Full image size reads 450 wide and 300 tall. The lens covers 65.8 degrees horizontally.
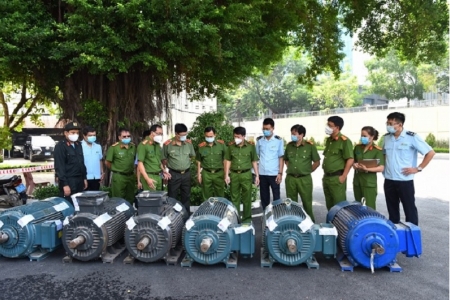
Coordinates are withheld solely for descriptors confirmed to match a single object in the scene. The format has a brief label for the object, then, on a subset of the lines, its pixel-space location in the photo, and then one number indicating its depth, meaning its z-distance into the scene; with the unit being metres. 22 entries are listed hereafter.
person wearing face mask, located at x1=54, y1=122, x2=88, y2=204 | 5.17
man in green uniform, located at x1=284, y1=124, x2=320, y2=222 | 5.38
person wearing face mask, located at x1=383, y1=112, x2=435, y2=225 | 4.79
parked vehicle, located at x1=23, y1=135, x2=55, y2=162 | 19.56
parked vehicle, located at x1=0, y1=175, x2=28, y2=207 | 7.20
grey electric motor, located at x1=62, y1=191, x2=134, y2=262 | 4.11
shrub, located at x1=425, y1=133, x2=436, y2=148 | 25.91
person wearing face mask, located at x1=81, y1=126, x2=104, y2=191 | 5.77
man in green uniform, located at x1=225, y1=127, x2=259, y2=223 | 5.69
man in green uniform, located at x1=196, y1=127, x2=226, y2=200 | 5.78
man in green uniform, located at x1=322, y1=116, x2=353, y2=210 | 5.18
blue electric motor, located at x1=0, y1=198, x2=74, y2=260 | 4.26
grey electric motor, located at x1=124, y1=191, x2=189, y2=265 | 4.07
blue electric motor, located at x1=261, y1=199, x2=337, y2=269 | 3.96
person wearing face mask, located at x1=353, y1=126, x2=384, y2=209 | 5.14
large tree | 5.43
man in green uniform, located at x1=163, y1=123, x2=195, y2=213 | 5.72
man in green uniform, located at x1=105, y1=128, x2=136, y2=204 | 5.82
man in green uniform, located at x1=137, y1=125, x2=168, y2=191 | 5.61
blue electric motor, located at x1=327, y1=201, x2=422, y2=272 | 3.85
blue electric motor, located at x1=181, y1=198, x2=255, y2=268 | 4.01
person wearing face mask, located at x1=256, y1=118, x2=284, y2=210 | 5.79
